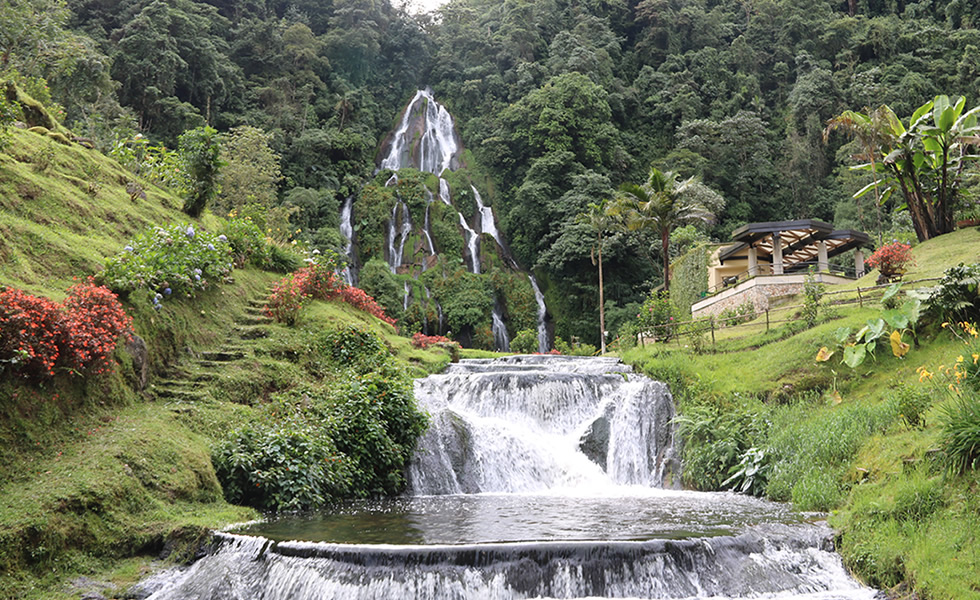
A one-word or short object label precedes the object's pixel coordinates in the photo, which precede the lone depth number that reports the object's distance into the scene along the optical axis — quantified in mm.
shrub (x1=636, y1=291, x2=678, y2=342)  21747
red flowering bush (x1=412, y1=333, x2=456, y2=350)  21238
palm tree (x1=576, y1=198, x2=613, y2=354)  32597
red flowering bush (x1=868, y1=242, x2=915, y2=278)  19234
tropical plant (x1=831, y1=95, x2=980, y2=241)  22078
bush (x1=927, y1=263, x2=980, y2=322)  11297
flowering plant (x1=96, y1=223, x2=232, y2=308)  10578
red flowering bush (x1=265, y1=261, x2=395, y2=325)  14328
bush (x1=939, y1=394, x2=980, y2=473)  7059
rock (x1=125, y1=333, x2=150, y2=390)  10023
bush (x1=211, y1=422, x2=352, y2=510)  9477
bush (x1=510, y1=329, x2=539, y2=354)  32531
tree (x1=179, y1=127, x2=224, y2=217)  15523
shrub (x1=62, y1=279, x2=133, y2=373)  8344
